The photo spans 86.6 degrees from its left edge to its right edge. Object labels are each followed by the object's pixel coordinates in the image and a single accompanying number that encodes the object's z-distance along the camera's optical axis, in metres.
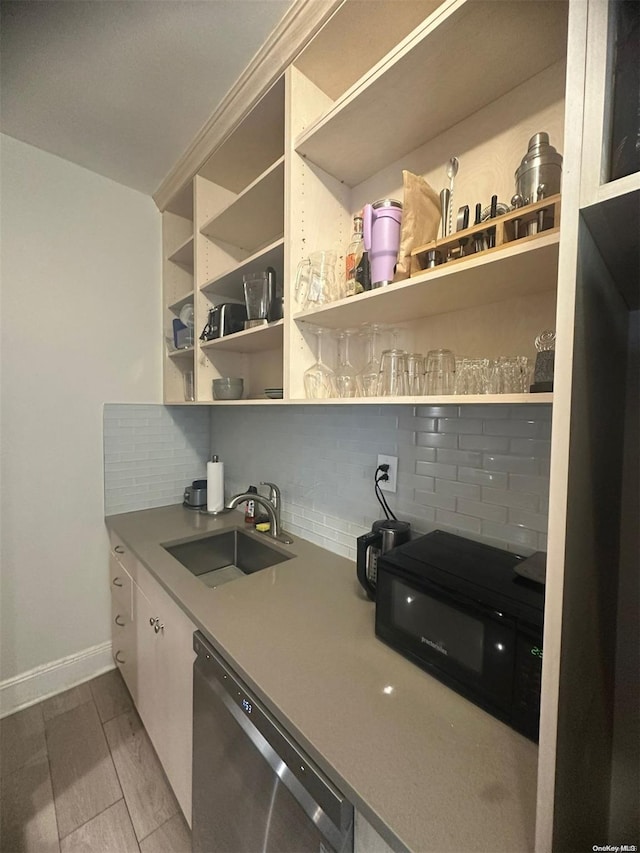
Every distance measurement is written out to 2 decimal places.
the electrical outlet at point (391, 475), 1.21
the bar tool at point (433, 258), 0.81
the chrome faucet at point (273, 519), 1.55
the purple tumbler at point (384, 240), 0.87
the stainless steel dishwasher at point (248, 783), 0.62
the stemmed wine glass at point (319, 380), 1.10
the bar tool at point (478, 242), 0.74
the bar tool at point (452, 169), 0.89
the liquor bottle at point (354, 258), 0.98
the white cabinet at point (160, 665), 1.10
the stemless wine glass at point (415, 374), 0.95
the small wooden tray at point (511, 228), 0.64
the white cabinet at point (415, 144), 0.73
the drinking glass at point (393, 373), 0.97
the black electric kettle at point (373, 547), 1.05
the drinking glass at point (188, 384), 1.98
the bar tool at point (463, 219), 0.81
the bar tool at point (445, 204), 0.89
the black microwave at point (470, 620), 0.64
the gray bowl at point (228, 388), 1.57
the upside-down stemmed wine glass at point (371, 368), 1.03
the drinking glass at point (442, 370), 0.89
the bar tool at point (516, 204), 0.68
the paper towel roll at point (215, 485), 1.94
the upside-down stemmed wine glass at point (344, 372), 1.09
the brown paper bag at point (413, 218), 0.83
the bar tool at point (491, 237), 0.72
